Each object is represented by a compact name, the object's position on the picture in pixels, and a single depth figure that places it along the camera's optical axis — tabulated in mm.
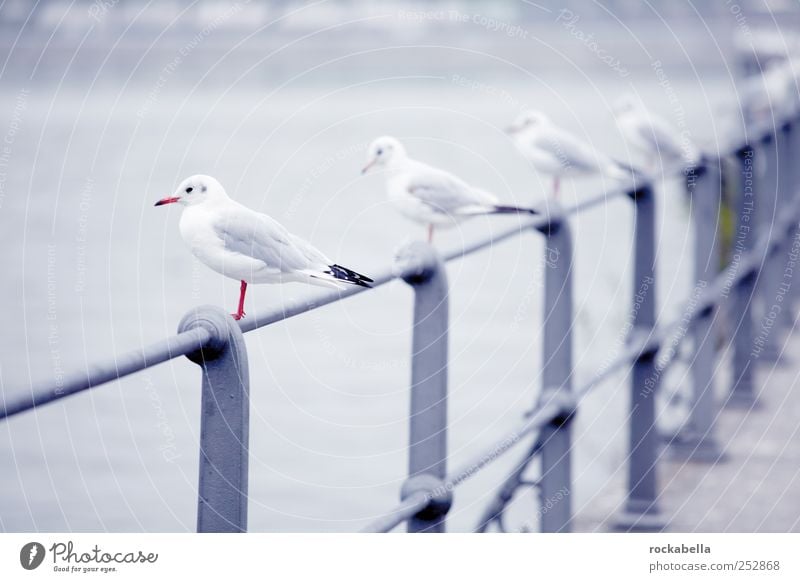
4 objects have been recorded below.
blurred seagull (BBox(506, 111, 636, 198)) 11203
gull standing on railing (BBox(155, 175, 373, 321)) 9775
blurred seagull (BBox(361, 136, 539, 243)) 10410
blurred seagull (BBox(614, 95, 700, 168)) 11901
